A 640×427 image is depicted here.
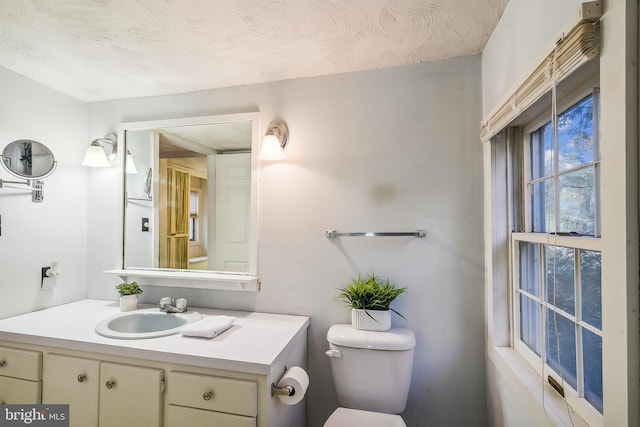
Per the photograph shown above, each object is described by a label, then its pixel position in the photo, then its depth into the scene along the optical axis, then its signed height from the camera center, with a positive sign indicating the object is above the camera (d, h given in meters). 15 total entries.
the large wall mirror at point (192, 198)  1.74 +0.13
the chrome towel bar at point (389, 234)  1.50 -0.07
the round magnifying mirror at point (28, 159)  1.64 +0.35
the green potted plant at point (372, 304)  1.43 -0.41
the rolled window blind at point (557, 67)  0.65 +0.40
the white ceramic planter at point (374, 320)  1.43 -0.49
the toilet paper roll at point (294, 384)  1.16 -0.66
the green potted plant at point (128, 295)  1.72 -0.45
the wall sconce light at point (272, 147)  1.60 +0.40
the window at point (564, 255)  0.80 -0.11
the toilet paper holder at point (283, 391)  1.16 -0.67
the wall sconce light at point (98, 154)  1.89 +0.43
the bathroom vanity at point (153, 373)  1.15 -0.66
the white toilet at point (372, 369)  1.35 -0.69
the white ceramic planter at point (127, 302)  1.72 -0.49
